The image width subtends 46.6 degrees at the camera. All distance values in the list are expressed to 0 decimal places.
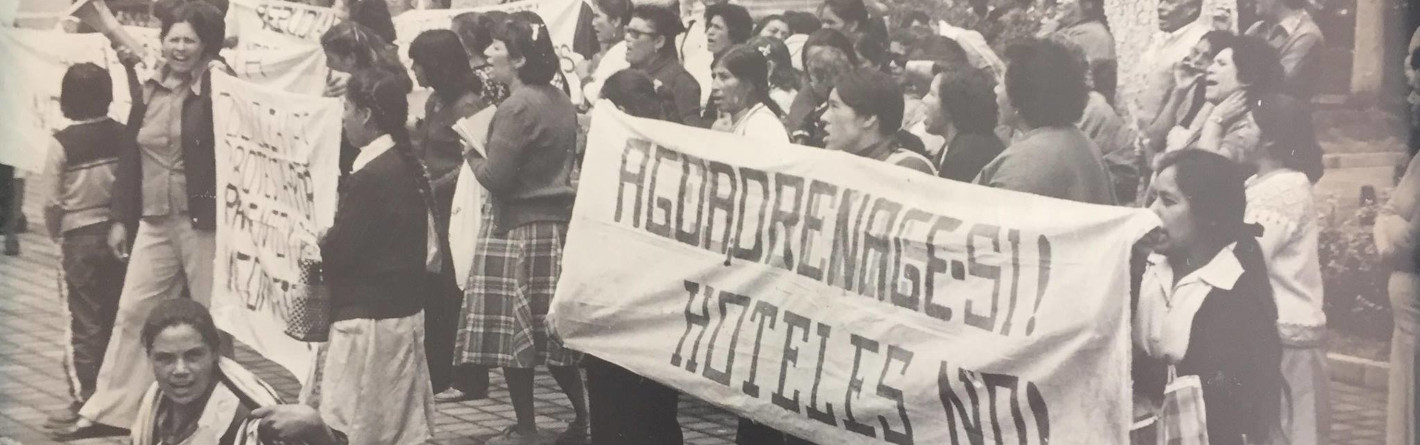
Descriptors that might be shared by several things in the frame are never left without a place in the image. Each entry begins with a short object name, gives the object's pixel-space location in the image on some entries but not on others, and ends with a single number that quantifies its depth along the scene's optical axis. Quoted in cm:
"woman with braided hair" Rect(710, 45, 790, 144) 475
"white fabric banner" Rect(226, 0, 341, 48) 594
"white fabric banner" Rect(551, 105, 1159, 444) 376
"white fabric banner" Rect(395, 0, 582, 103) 525
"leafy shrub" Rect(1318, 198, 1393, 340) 353
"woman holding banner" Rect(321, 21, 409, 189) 569
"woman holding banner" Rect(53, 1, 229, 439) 625
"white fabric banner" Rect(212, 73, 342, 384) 582
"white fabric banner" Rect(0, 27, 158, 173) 636
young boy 638
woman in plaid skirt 523
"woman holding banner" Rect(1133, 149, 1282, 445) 371
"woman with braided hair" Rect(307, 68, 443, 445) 561
